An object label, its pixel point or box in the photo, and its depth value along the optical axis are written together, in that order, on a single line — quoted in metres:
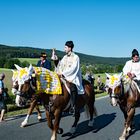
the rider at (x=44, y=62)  13.27
